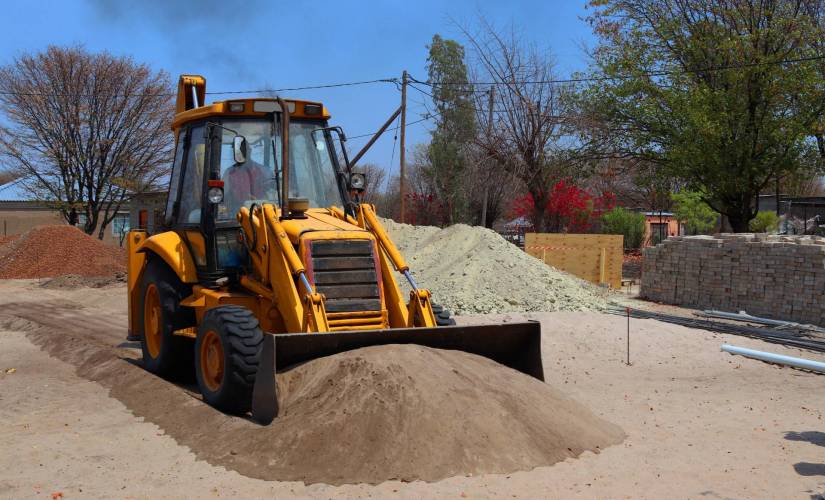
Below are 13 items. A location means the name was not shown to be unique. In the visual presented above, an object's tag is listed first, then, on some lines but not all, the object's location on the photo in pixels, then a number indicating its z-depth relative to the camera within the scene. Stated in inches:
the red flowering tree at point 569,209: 1417.3
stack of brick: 671.1
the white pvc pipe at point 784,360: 304.7
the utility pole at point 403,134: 1056.8
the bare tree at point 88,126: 1293.1
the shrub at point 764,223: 1475.1
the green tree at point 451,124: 1417.3
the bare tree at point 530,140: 1186.0
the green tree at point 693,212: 1520.7
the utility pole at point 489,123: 1216.2
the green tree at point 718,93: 976.3
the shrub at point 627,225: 1530.5
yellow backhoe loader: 292.0
